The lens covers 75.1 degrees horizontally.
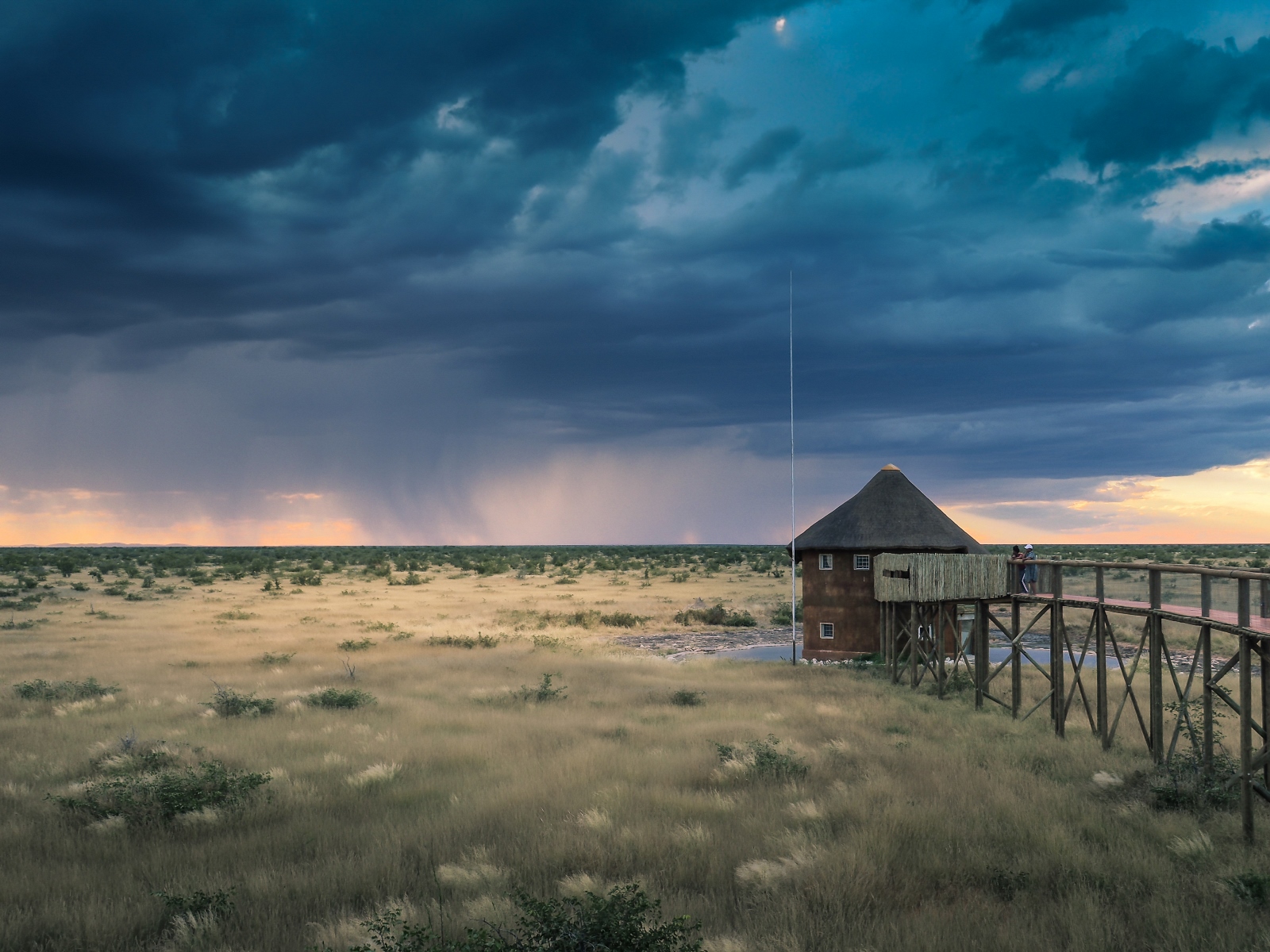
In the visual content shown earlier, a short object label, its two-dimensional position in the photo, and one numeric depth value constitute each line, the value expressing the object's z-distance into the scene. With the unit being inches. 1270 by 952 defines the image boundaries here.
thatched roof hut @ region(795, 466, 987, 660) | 1208.8
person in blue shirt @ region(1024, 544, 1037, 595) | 874.1
